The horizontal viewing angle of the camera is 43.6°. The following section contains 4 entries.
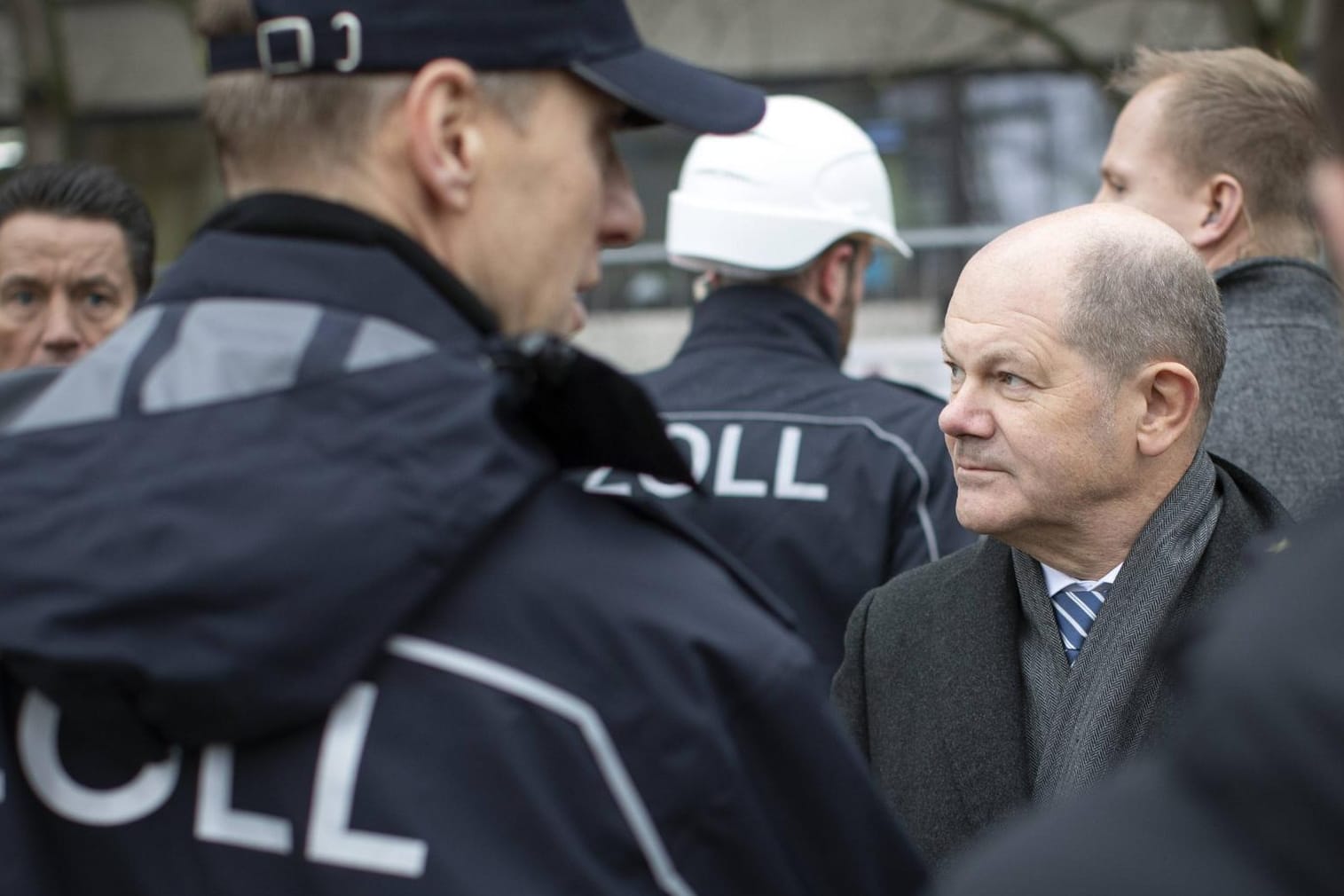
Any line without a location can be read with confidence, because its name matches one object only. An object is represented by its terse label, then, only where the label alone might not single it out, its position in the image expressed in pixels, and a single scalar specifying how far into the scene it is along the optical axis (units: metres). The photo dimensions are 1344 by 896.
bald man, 2.52
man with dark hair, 4.13
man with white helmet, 3.37
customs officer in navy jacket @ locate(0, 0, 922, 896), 1.29
